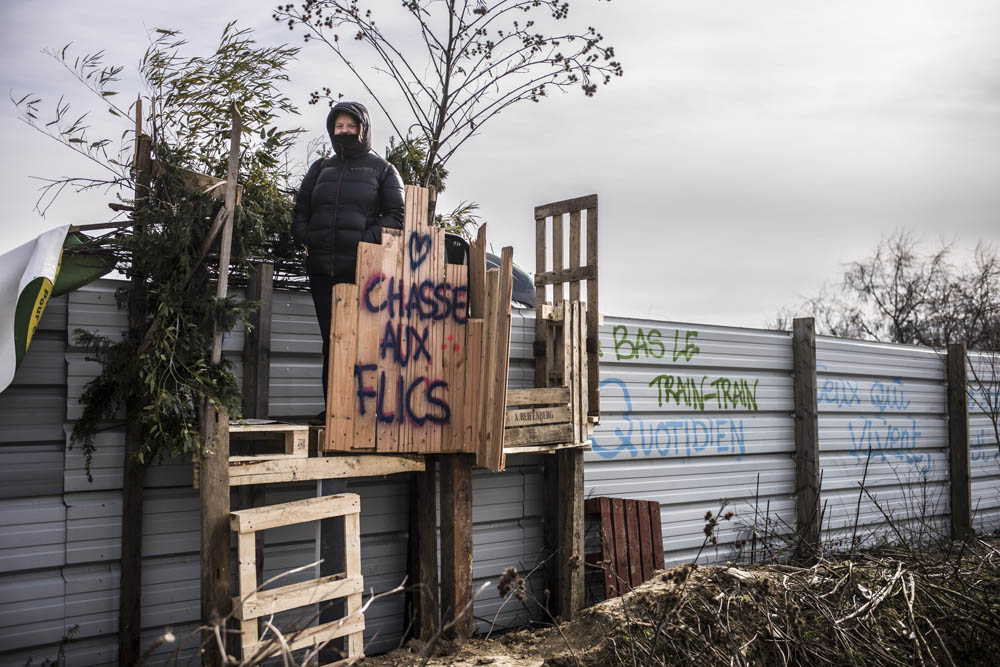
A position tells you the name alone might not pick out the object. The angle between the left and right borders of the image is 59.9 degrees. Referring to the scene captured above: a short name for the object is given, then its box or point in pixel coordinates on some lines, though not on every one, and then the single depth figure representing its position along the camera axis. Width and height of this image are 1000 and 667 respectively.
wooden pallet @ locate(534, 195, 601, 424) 6.50
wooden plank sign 5.11
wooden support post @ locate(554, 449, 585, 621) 6.31
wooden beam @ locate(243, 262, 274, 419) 5.45
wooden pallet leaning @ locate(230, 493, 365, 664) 4.50
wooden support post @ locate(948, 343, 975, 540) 10.61
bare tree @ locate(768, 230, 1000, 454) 19.20
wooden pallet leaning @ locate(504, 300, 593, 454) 5.95
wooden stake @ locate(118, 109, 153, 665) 4.94
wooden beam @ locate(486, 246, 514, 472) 5.23
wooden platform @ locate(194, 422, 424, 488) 4.81
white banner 4.50
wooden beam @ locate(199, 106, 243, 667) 4.66
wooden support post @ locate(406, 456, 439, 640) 5.77
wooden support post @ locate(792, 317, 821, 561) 8.73
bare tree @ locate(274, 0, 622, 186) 7.03
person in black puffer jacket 5.37
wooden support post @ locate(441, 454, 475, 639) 5.68
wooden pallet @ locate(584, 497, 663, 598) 6.52
